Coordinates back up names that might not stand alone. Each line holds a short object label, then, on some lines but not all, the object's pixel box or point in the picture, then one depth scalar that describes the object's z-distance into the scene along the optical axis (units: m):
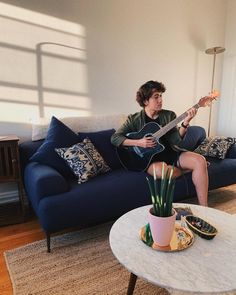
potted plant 1.04
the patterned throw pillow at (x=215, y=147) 2.50
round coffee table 0.88
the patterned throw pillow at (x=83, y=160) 1.93
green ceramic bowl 1.13
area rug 1.38
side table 2.03
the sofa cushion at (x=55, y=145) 2.01
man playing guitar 2.00
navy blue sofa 1.66
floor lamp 3.06
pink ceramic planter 1.04
